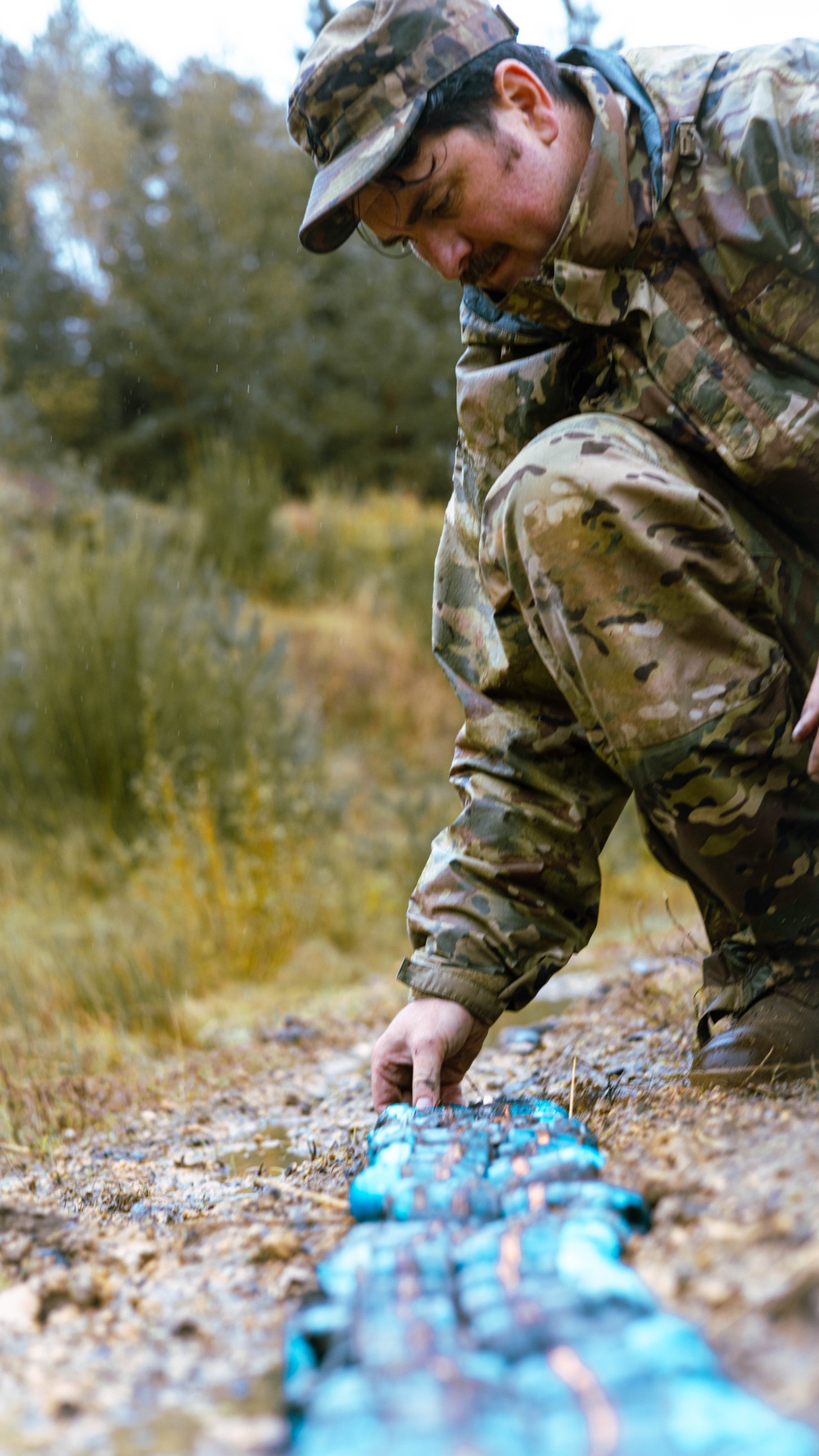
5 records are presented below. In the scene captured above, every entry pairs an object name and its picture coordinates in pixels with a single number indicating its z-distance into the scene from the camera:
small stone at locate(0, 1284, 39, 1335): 1.23
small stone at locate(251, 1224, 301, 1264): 1.37
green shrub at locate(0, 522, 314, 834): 5.02
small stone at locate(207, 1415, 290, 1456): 0.91
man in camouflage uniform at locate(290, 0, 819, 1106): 1.78
